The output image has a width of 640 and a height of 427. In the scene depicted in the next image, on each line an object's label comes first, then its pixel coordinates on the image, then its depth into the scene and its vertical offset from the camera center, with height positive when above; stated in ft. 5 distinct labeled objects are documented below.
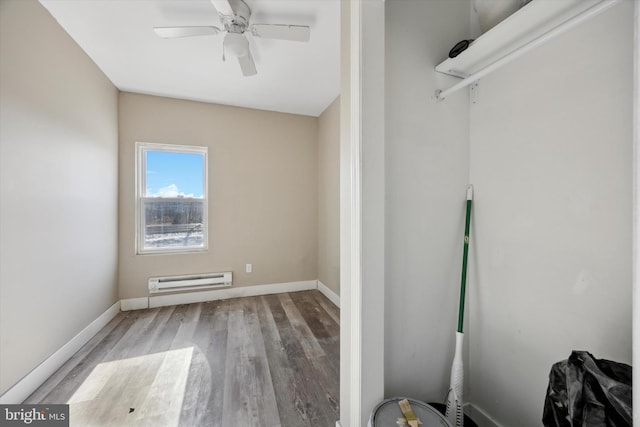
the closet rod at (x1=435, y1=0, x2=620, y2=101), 2.42 +1.95
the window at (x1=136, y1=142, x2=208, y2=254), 10.08 +0.60
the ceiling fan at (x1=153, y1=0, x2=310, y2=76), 5.53 +4.20
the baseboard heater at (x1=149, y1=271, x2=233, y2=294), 9.87 -2.89
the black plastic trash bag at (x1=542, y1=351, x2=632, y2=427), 2.23 -1.75
